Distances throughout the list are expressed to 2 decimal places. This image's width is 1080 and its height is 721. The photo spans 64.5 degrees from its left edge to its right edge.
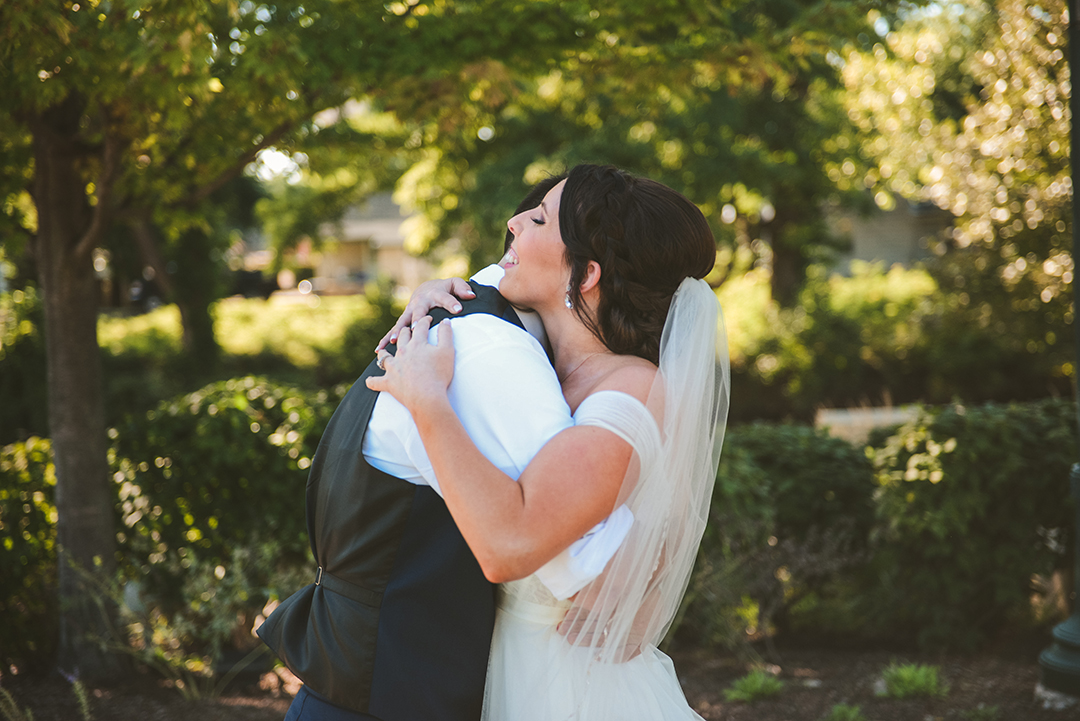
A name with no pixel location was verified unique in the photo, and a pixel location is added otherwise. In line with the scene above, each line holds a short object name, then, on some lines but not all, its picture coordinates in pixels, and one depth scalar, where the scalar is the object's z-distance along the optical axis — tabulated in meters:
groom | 1.61
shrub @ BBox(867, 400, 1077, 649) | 4.64
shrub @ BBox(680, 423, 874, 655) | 4.65
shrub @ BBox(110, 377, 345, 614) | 4.68
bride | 1.82
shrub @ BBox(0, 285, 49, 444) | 11.77
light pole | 3.88
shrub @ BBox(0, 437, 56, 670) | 4.43
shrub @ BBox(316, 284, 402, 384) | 14.32
